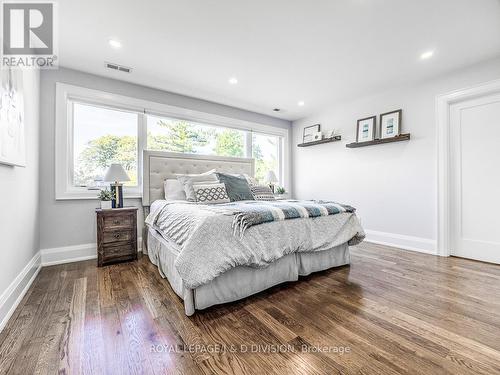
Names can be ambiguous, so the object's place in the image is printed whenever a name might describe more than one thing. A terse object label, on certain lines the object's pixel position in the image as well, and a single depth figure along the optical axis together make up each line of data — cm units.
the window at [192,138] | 357
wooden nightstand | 271
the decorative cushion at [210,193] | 281
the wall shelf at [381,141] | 332
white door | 277
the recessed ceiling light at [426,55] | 256
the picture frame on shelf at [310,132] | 458
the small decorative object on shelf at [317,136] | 444
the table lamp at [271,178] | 426
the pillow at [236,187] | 306
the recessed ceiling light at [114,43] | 236
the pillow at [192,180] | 291
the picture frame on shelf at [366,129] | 370
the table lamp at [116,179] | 279
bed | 164
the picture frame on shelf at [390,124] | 342
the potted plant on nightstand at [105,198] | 285
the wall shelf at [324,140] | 418
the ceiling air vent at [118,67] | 278
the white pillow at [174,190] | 310
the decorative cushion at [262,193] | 328
